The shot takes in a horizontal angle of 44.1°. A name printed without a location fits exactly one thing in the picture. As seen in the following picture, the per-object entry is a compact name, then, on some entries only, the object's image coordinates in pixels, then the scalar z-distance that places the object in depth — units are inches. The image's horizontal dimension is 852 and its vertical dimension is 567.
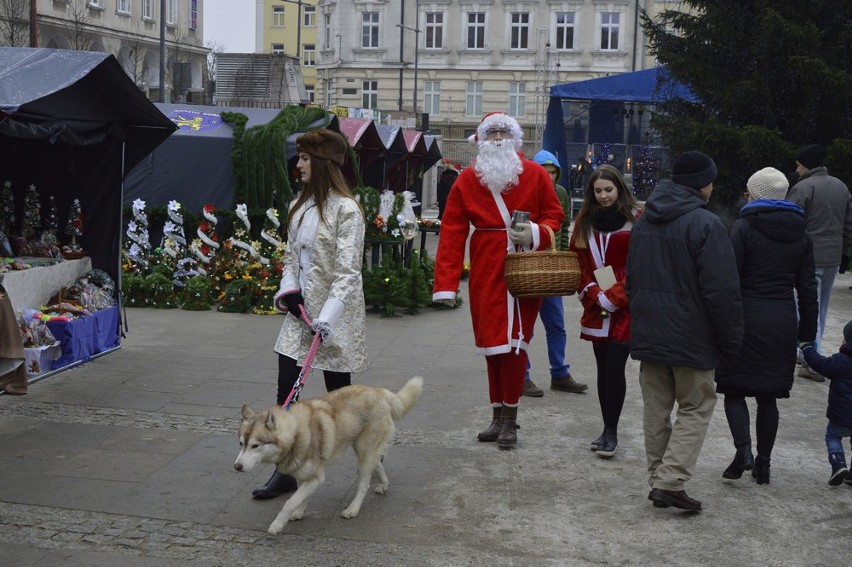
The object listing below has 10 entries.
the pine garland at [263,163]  521.0
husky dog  183.8
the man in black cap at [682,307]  204.5
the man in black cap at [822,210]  362.6
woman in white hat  227.5
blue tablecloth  320.2
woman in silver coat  213.6
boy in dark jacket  227.9
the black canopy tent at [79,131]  280.2
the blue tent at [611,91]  764.6
